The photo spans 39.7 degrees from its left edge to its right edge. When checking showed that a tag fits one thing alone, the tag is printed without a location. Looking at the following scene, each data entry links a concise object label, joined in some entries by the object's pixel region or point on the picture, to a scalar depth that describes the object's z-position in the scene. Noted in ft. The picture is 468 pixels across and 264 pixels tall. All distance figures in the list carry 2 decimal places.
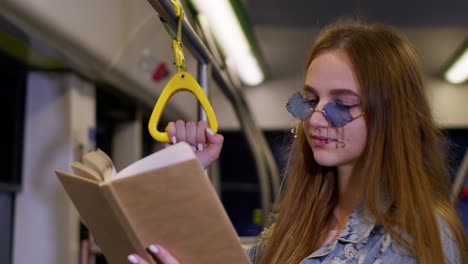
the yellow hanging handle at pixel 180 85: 4.09
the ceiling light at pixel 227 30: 6.22
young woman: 4.06
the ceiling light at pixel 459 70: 14.84
